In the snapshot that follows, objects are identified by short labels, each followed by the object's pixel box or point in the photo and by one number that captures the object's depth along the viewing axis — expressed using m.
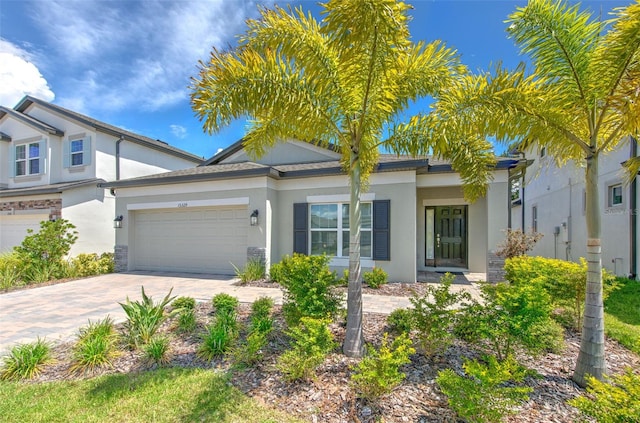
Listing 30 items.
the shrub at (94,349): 3.69
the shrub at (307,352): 3.25
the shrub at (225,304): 5.05
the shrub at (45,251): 9.28
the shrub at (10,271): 8.48
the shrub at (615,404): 1.85
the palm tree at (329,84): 3.63
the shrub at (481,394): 2.34
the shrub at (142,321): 4.24
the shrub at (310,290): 4.25
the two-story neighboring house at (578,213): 8.38
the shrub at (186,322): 4.75
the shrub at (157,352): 3.84
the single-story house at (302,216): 8.48
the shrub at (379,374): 2.80
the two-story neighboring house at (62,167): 12.34
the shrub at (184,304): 5.29
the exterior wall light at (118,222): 11.06
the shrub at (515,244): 7.70
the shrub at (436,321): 3.70
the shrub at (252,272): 8.67
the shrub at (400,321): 4.20
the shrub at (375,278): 7.75
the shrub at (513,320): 3.25
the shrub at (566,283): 4.57
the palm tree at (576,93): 3.02
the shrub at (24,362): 3.57
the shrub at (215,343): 3.94
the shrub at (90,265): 10.12
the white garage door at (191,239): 10.05
